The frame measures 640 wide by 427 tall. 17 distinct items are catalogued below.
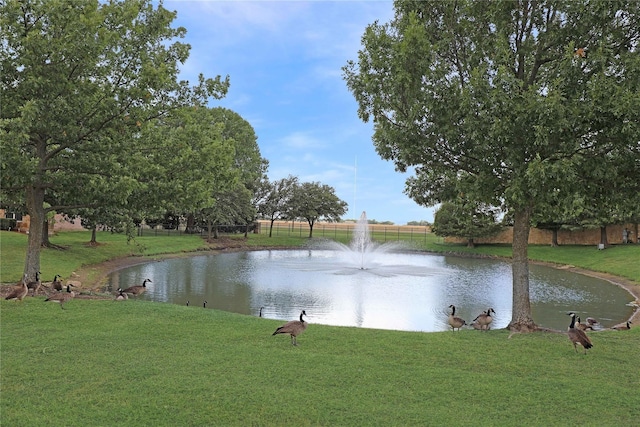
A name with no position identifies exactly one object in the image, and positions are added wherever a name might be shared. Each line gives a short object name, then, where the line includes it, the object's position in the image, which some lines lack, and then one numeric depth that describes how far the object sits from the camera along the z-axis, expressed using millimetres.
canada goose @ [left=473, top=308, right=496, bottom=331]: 11148
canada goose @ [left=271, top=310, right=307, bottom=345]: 8812
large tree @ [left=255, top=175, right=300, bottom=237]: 60250
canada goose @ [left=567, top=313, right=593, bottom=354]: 8461
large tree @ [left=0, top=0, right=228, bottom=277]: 12641
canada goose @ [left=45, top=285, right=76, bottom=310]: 12094
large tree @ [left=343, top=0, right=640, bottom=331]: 8906
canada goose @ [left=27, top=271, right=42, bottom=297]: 13773
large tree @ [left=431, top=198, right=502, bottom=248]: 49000
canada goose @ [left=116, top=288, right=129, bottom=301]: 14039
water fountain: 31108
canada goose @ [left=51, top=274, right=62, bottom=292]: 14864
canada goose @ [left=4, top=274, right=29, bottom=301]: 12070
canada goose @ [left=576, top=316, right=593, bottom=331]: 11023
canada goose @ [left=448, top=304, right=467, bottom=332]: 11227
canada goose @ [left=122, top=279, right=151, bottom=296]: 15592
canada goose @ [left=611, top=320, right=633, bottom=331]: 12117
